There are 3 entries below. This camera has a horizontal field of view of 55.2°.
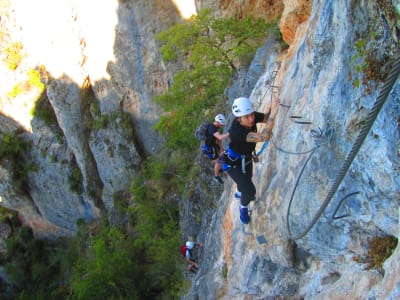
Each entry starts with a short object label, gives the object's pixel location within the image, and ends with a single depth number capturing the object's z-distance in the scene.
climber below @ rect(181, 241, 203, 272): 12.21
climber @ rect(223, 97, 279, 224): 5.20
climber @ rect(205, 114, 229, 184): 7.32
